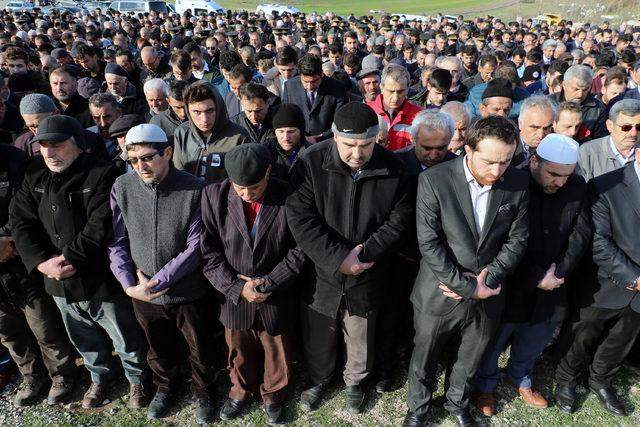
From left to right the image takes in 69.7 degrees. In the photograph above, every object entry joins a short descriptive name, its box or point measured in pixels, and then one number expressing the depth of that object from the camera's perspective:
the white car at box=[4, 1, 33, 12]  29.45
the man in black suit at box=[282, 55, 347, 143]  5.82
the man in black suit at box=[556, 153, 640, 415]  3.18
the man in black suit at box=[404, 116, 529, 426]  2.75
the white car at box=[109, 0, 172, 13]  28.12
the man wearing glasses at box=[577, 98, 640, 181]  3.79
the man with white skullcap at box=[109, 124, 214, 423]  3.10
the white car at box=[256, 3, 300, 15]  30.87
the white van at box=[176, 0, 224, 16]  30.17
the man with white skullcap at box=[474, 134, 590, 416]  3.01
